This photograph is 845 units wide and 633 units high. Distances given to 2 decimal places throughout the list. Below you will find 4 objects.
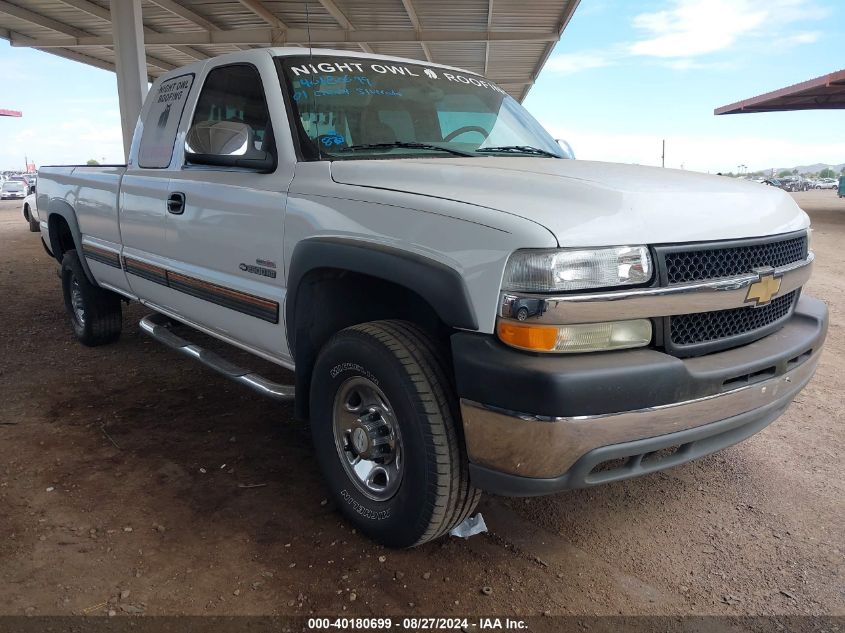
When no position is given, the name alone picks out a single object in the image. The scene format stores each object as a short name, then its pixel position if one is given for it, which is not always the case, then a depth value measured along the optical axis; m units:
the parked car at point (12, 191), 37.59
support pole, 11.85
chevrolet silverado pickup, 1.99
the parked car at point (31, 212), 13.70
